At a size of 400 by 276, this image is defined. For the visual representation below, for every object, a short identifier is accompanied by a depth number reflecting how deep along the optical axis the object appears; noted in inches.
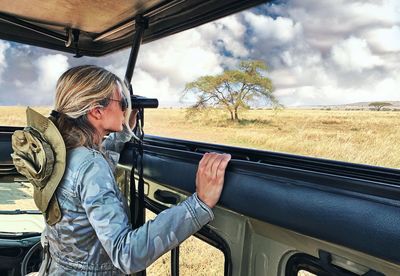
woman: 45.8
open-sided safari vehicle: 32.7
